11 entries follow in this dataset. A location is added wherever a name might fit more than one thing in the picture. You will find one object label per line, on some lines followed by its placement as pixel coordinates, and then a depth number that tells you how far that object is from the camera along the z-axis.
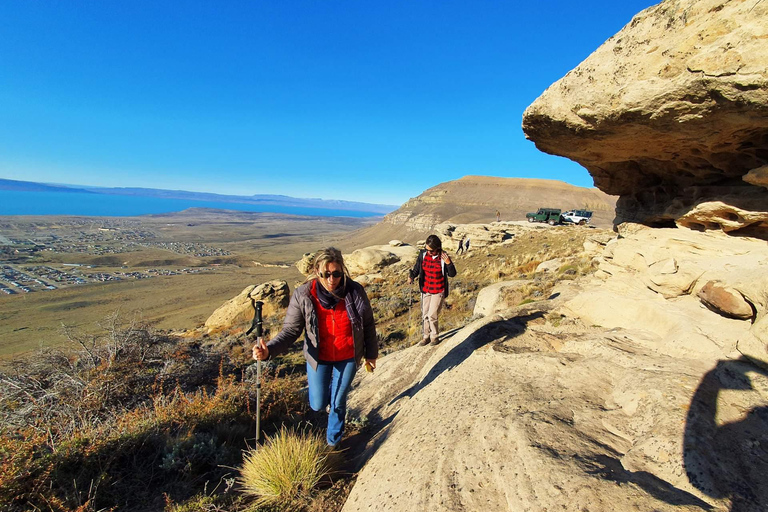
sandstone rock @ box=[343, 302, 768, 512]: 2.16
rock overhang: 3.11
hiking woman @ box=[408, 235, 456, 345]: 5.61
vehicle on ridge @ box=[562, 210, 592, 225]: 29.47
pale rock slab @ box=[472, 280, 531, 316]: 7.90
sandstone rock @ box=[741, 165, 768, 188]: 3.74
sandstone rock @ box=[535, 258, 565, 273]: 11.87
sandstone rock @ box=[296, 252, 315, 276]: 19.94
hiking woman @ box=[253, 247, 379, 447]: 3.06
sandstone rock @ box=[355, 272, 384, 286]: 20.22
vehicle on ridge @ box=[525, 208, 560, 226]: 29.69
